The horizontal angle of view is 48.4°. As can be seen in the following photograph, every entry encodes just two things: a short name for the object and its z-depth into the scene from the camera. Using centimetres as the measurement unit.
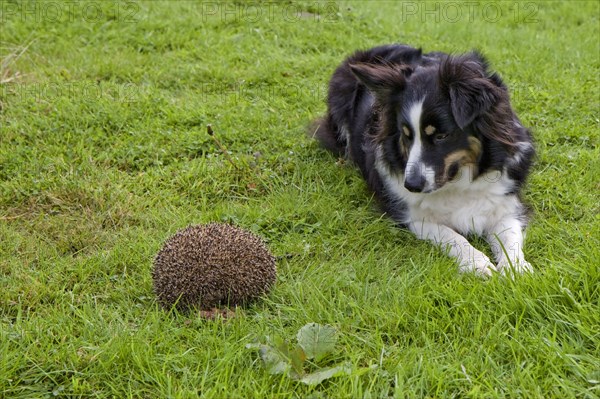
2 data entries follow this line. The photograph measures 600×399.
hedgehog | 330
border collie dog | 372
